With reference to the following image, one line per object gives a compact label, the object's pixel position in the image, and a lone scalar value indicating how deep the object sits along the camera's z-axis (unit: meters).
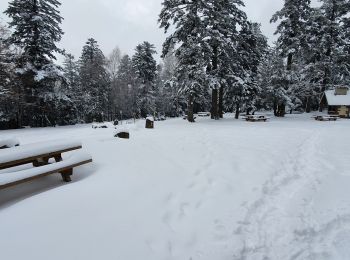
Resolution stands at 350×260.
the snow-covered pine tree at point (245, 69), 25.58
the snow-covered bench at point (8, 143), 6.53
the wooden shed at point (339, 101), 33.59
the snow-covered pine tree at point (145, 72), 46.28
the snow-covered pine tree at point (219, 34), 22.47
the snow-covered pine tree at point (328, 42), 33.59
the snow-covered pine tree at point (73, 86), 27.39
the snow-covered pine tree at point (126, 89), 45.12
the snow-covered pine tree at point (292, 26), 30.14
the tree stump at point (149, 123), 16.73
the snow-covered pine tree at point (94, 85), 40.22
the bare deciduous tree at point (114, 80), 45.00
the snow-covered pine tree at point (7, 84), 20.33
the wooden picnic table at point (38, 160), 4.35
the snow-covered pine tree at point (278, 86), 30.69
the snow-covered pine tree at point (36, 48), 23.00
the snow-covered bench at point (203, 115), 39.77
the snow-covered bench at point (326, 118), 27.84
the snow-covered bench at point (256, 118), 26.55
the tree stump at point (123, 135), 10.80
